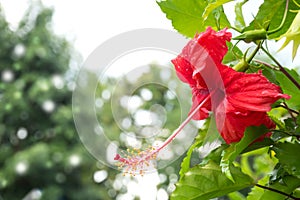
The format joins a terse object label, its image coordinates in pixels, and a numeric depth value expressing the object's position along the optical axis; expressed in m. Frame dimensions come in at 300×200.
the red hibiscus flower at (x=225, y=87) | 0.66
